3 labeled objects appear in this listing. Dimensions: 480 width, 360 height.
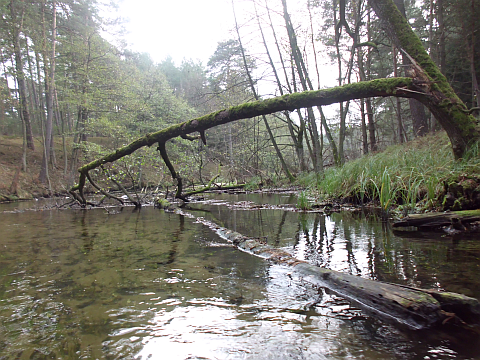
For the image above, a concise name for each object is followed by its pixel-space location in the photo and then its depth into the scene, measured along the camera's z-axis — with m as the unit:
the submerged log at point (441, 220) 3.37
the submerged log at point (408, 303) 1.34
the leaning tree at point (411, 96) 4.23
